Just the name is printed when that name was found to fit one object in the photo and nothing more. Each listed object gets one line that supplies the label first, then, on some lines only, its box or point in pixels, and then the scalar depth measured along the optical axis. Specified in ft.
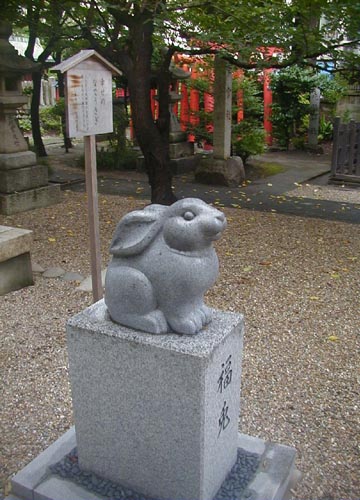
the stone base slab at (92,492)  8.30
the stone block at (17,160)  26.96
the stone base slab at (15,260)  16.72
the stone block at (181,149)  38.78
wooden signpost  13.07
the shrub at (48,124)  67.87
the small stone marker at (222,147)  33.63
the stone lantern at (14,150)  26.37
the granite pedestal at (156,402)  7.43
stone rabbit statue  7.48
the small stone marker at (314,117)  51.19
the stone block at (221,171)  34.76
